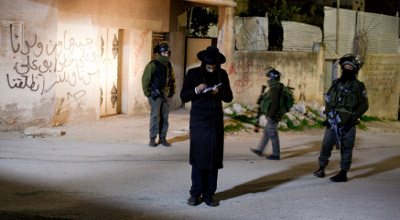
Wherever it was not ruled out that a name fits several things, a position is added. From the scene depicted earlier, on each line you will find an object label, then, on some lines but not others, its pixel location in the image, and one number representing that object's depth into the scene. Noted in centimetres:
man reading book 603
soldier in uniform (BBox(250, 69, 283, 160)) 904
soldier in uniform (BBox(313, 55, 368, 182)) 758
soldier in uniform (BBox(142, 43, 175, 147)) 945
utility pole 1809
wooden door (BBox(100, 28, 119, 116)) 1292
